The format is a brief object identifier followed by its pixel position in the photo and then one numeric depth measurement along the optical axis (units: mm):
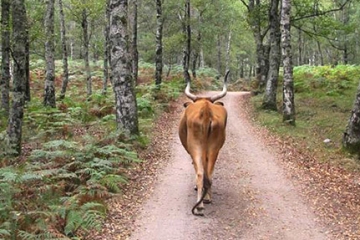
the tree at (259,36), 24562
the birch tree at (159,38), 23359
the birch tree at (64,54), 25369
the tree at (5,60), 15015
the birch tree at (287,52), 16359
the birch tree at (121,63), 12547
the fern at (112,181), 8680
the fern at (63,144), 10109
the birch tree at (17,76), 11062
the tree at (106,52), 23695
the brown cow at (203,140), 7699
